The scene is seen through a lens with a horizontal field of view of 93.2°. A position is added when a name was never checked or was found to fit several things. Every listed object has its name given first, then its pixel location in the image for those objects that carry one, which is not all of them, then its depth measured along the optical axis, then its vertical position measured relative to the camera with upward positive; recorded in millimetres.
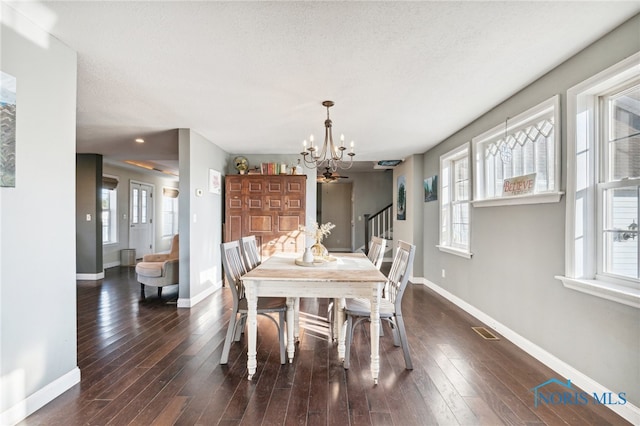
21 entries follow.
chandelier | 2988 +630
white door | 7727 -166
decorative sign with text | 2738 +262
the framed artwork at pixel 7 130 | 1657 +456
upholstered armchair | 4297 -881
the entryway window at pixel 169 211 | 9266 +32
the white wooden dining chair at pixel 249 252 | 2980 -417
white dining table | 2152 -546
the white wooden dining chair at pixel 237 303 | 2441 -759
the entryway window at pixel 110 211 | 6840 +23
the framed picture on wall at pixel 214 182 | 4716 +492
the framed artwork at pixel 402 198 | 6148 +304
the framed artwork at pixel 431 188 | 5000 +410
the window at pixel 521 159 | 2510 +527
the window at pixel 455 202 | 4086 +156
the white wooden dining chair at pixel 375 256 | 2977 -450
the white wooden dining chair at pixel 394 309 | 2354 -766
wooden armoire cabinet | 5137 +54
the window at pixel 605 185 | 1871 +187
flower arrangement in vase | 2894 -315
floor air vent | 2982 -1229
